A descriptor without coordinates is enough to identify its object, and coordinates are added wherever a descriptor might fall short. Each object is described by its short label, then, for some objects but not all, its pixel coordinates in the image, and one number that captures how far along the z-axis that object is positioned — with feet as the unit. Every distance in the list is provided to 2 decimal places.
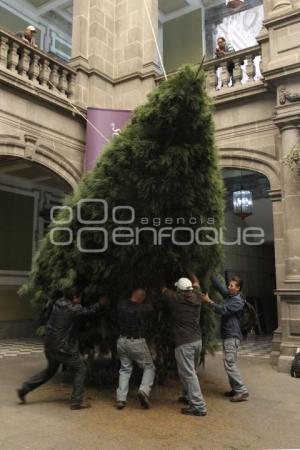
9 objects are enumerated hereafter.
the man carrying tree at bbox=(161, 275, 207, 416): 16.80
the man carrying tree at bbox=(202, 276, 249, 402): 18.84
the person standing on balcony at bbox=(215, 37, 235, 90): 33.88
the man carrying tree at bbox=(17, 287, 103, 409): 17.46
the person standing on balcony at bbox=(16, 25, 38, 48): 34.08
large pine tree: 17.80
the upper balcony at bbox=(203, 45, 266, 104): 31.91
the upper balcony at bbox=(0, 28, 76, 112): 30.37
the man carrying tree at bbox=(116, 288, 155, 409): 17.56
